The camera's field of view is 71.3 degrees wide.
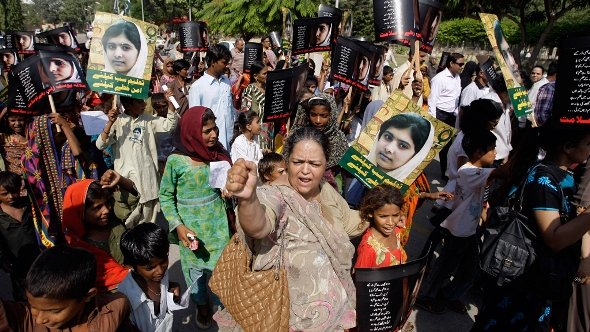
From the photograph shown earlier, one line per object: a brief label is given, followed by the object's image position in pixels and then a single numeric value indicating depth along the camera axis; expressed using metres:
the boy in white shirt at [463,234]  3.06
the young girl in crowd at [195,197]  2.72
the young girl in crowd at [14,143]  3.62
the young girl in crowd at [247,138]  4.00
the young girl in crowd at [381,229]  2.44
